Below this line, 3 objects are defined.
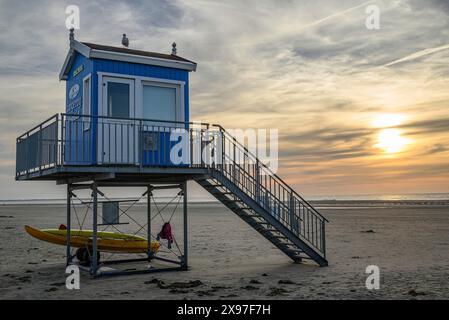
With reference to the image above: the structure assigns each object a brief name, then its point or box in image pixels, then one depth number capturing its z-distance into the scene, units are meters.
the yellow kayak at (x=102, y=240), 17.42
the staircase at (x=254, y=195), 15.29
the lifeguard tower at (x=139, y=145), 14.40
